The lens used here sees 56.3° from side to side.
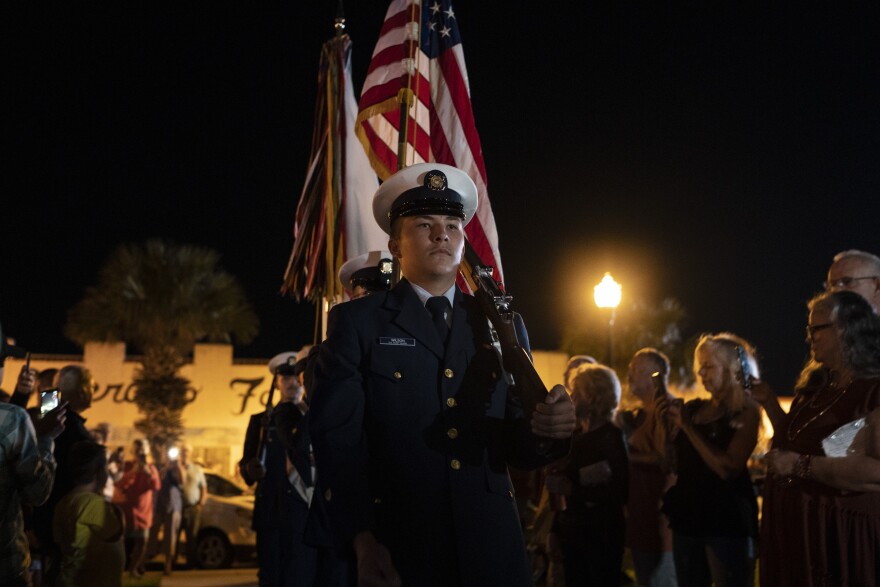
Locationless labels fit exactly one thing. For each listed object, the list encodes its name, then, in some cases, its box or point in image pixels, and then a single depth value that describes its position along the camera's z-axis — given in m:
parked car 13.22
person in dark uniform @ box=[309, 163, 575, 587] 2.52
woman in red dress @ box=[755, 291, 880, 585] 3.54
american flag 6.14
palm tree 27.61
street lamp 13.15
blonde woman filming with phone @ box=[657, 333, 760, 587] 4.96
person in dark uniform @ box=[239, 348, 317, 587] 5.85
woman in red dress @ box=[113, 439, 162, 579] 12.05
